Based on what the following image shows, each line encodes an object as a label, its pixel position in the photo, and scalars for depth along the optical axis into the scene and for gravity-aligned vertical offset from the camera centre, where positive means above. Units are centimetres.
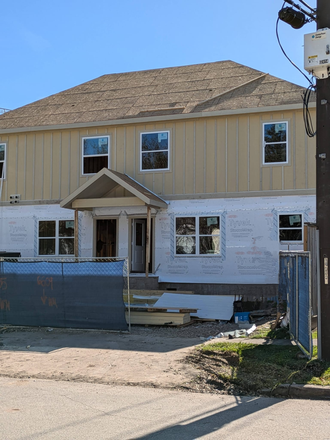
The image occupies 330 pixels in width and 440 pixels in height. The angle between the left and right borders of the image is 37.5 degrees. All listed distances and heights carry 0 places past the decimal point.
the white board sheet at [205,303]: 1354 -168
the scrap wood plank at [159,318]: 1252 -190
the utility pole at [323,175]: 801 +119
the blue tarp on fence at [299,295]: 810 -94
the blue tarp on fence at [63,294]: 1135 -119
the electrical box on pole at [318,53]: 792 +316
